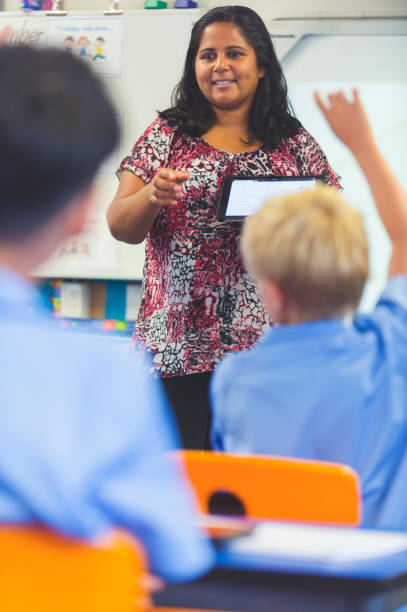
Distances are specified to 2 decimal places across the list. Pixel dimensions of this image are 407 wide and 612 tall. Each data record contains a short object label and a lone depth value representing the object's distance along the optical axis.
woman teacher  4.10
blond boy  3.43
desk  2.15
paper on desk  2.16
